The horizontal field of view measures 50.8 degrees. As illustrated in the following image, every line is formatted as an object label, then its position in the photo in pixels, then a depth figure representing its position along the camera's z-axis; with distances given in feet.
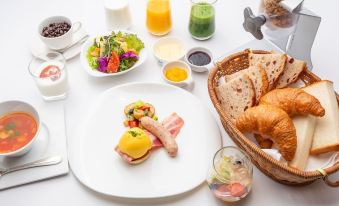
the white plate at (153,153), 3.82
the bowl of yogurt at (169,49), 5.06
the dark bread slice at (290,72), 4.31
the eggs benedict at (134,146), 3.85
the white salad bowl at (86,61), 4.78
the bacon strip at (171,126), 4.12
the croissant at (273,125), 3.61
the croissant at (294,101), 3.76
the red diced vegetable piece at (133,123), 4.32
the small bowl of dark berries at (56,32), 4.93
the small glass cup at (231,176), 3.57
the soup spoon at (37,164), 3.85
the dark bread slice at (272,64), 4.28
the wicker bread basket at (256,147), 3.36
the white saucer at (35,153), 3.92
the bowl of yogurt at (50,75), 4.57
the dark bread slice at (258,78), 4.23
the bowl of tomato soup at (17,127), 3.86
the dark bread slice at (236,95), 4.19
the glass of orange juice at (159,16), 5.25
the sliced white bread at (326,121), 3.65
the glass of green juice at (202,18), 5.18
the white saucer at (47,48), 5.11
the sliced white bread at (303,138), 3.61
